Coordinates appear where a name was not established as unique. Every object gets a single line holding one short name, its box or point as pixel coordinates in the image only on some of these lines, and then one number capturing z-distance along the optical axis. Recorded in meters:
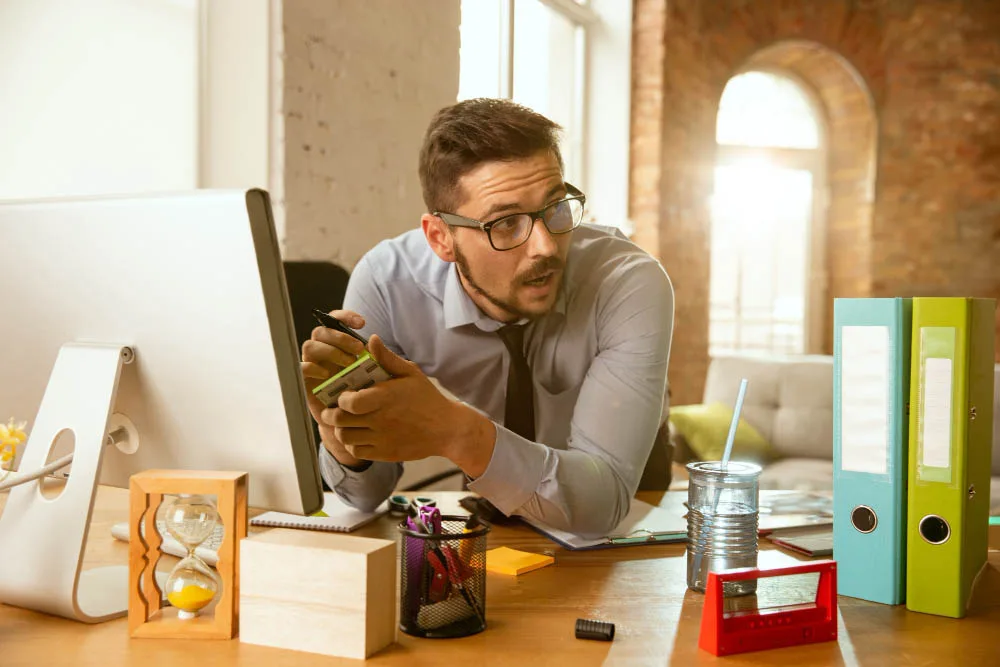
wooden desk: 0.85
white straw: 0.99
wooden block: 0.84
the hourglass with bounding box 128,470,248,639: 0.88
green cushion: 3.89
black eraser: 0.89
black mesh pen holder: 0.91
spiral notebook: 1.34
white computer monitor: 0.85
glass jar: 1.00
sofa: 3.84
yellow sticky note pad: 1.14
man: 1.17
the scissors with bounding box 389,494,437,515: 1.45
